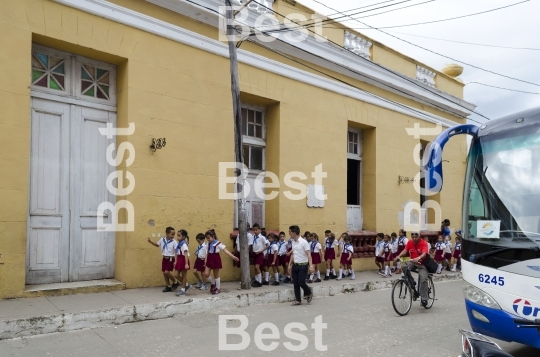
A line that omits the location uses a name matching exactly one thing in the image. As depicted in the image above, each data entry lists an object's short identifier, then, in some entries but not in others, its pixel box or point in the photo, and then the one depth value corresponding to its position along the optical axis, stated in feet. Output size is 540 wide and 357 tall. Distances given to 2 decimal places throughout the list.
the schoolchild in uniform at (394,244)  45.88
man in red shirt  29.63
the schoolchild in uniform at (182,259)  29.99
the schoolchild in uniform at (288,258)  37.43
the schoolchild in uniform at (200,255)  31.94
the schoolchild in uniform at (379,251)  45.75
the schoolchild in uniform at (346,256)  42.04
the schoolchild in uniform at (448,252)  51.37
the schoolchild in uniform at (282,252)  37.42
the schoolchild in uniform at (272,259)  36.58
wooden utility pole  32.50
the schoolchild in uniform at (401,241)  46.24
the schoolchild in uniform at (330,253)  41.17
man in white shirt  31.22
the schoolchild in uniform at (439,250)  50.37
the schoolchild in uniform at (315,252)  39.01
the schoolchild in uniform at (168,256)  30.45
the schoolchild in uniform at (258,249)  35.81
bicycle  28.27
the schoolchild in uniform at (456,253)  52.80
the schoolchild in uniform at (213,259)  31.19
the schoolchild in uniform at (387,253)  45.60
